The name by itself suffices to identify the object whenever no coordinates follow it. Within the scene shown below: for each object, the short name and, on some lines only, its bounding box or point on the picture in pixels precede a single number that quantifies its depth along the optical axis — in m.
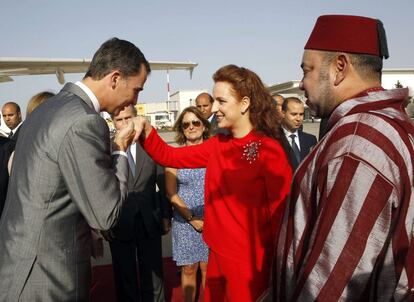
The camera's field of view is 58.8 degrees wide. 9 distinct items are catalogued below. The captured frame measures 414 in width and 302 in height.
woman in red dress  2.30
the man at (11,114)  7.47
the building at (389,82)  55.69
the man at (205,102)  5.78
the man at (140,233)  3.55
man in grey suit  1.64
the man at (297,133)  5.26
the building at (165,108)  68.47
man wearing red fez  1.03
